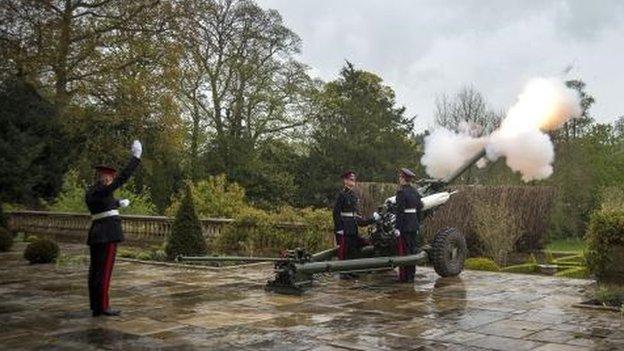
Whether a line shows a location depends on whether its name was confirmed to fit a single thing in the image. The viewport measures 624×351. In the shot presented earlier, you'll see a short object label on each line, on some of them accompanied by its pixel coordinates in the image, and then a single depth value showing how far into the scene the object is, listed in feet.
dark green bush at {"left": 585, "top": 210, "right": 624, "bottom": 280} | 31.84
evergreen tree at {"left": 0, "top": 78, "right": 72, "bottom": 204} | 67.21
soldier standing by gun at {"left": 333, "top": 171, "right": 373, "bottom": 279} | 37.70
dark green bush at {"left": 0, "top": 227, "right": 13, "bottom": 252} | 54.13
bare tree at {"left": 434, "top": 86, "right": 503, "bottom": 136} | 133.80
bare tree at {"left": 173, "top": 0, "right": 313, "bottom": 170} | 108.78
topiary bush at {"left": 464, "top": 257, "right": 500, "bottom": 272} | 48.49
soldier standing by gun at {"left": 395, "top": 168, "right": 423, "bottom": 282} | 35.94
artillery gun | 32.12
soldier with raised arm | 26.18
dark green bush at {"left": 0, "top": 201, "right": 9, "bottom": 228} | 60.80
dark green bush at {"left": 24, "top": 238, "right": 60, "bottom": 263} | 45.11
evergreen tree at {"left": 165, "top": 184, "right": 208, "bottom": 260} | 47.83
